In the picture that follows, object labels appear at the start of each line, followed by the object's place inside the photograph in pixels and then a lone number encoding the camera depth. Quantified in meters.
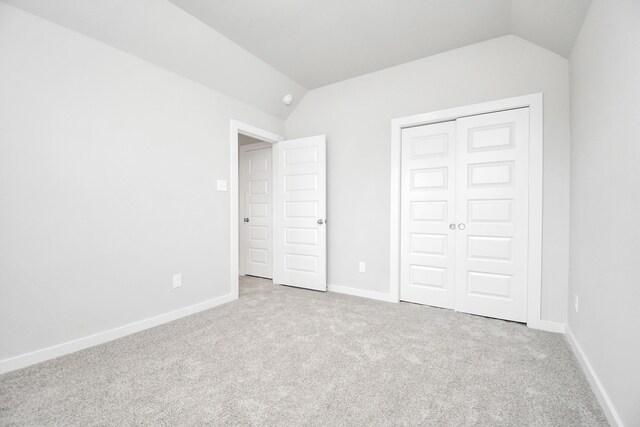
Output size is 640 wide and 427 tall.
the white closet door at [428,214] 2.99
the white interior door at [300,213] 3.65
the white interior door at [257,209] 4.45
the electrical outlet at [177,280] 2.78
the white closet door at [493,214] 2.61
